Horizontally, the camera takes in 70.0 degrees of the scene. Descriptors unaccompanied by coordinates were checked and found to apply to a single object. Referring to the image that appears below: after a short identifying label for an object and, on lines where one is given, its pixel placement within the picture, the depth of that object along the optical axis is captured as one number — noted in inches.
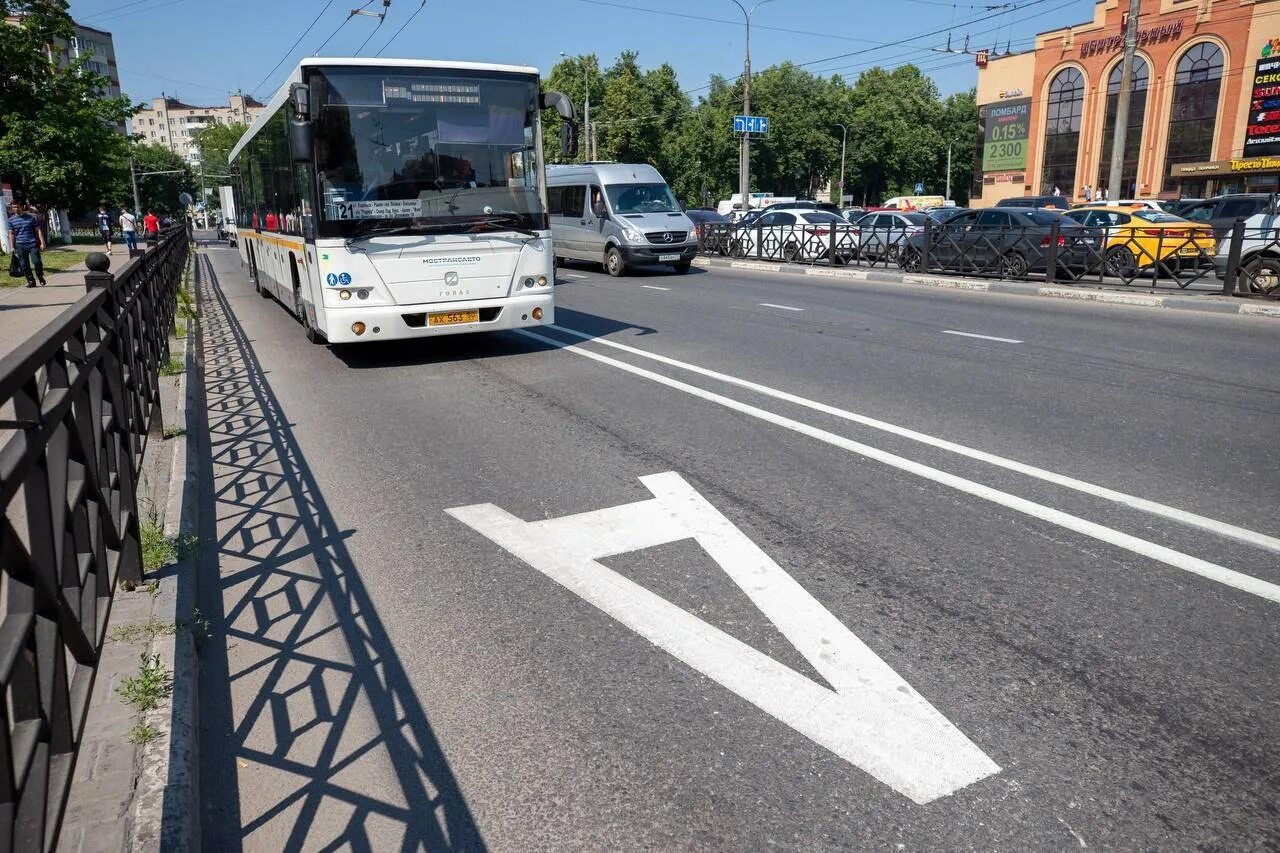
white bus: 354.0
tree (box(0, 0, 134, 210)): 1464.1
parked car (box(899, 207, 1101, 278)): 708.0
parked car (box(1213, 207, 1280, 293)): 571.8
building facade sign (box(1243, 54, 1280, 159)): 1841.8
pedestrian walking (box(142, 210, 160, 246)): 1460.1
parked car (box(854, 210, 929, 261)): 905.5
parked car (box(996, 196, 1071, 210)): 1326.3
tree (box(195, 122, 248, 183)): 5110.2
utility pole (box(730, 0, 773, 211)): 1315.2
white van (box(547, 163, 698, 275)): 828.0
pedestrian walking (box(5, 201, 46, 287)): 779.4
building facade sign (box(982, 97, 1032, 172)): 2447.1
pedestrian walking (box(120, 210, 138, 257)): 1277.6
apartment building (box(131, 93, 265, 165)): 6830.7
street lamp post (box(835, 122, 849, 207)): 3253.0
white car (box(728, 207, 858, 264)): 975.6
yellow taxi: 629.9
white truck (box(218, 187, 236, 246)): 1396.4
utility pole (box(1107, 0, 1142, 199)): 840.9
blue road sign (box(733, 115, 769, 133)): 1379.2
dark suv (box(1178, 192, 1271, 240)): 772.0
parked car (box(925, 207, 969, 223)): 1153.4
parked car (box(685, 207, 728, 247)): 1154.7
